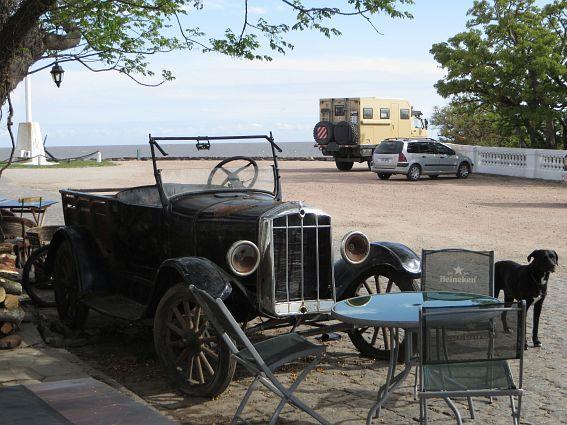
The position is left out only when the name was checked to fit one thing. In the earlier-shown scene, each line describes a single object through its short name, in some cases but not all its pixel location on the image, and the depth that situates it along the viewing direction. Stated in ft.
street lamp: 63.41
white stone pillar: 134.72
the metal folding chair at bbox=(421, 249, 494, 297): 20.22
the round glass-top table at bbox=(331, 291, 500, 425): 16.39
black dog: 23.63
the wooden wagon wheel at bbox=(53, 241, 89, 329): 26.40
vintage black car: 20.43
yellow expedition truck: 118.62
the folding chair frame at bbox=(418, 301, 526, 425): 14.61
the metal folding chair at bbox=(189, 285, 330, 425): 16.42
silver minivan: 100.01
